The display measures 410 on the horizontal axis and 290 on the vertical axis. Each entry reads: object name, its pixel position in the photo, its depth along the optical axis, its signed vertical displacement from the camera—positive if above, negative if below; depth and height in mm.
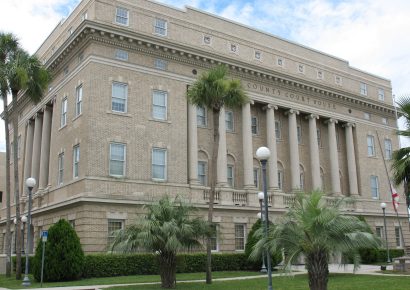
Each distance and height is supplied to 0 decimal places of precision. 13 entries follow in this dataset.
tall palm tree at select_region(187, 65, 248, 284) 26516 +8319
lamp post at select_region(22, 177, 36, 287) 24641 +3677
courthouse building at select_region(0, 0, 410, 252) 32938 +9888
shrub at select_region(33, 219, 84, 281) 26500 +11
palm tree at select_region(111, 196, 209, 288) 21422 +874
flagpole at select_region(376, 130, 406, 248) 48781 +7923
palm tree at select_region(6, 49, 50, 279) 31000 +10969
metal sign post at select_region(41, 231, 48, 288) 23812 +984
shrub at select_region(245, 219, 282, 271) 32375 +231
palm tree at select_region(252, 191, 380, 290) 14773 +455
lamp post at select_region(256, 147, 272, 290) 16762 +3238
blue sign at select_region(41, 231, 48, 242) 23812 +938
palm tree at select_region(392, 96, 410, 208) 25620 +4346
